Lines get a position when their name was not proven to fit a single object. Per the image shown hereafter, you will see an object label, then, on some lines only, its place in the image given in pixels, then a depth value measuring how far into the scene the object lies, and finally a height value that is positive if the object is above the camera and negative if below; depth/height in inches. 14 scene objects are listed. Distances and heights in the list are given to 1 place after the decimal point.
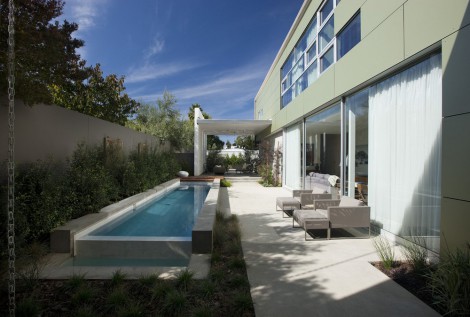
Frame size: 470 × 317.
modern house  138.5 +38.4
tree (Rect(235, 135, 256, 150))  1331.0 +90.0
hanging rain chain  92.0 -6.6
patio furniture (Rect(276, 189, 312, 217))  289.4 -47.0
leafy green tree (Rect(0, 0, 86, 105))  167.0 +71.0
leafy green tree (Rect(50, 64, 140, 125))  498.9 +121.7
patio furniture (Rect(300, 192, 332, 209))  285.3 -39.6
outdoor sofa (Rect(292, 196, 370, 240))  209.5 -46.1
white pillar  687.1 +37.6
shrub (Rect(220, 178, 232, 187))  586.8 -53.8
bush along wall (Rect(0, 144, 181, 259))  170.1 -25.0
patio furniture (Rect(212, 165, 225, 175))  801.6 -30.3
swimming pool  182.1 -64.4
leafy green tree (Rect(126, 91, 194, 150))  832.3 +119.4
